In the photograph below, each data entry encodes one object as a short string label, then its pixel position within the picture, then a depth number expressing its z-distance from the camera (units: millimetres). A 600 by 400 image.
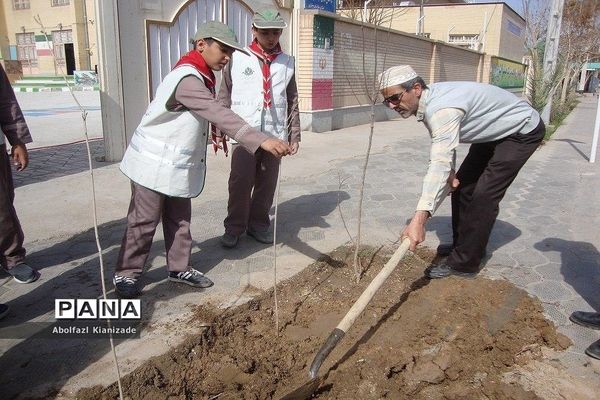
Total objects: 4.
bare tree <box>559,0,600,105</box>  20609
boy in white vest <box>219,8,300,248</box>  3553
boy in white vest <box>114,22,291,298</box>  2584
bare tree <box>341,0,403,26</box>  3567
